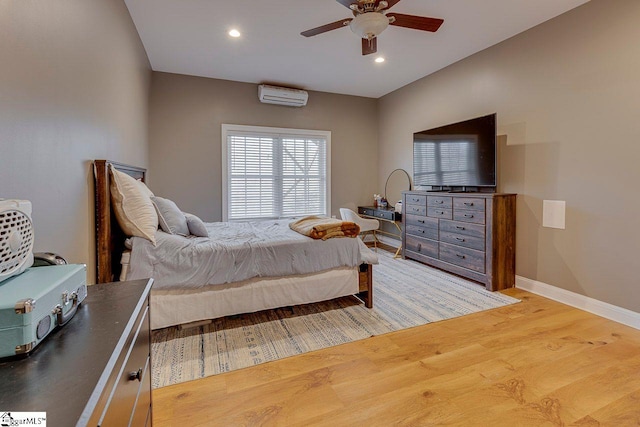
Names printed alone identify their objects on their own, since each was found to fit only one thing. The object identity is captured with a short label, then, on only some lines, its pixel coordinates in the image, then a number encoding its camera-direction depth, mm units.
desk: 4719
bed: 2059
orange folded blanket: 2674
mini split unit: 4688
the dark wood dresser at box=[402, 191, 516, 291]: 3275
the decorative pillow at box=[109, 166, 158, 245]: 2137
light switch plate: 3010
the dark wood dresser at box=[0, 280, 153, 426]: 500
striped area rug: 2008
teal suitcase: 605
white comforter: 2162
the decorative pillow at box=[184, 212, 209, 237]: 2721
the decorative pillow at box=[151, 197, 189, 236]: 2471
